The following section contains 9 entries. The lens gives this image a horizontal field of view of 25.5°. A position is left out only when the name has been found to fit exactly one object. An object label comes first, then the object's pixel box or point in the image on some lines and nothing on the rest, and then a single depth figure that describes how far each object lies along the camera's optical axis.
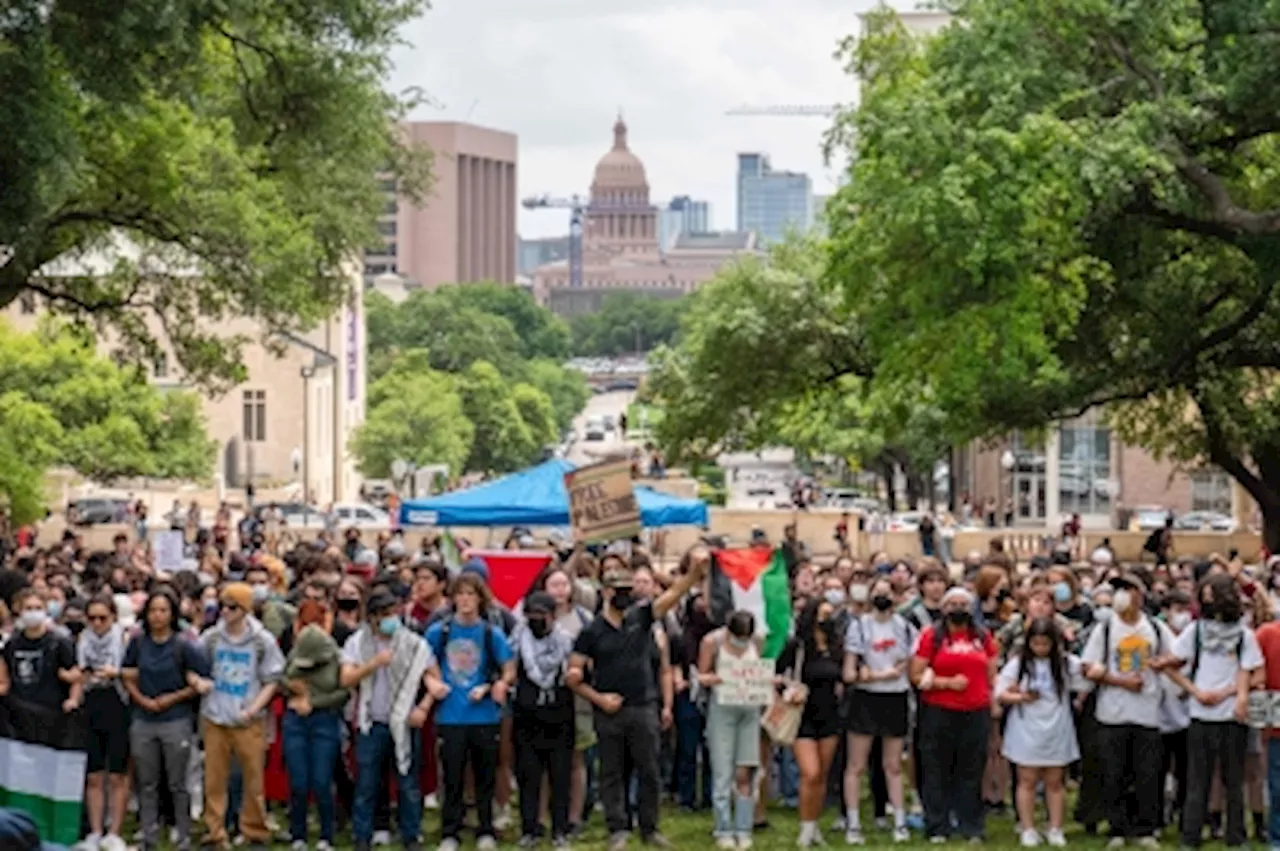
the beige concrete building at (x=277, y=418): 99.94
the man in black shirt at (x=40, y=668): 16.70
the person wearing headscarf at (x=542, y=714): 17.00
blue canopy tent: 30.91
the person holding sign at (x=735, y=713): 17.08
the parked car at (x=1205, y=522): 66.69
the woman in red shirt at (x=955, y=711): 17.19
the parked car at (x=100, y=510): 62.94
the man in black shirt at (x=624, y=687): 17.02
